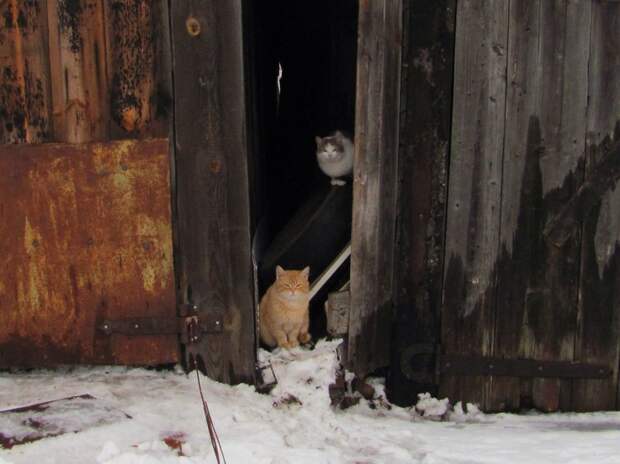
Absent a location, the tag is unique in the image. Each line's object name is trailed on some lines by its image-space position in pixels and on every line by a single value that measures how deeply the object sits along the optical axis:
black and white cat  3.97
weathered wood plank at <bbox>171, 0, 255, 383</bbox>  2.92
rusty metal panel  2.97
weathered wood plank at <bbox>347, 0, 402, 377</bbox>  3.07
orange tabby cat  3.49
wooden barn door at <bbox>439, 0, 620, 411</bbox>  3.06
